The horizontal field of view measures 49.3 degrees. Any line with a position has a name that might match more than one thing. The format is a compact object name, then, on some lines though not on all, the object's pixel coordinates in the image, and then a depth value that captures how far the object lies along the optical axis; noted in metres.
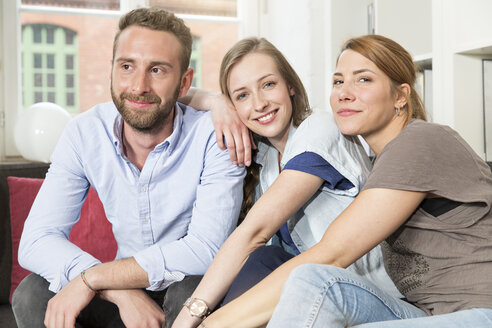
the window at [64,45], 2.95
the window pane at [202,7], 3.30
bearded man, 1.31
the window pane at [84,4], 3.08
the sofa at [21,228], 1.79
